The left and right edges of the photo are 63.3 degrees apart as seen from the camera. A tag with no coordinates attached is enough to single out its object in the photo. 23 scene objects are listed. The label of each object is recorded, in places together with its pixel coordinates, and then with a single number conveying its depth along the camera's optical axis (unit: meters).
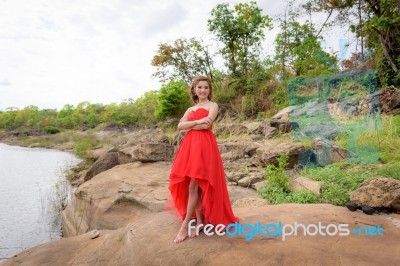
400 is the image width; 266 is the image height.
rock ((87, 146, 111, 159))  15.45
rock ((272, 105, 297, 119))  10.01
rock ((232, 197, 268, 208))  4.85
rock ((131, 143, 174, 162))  8.41
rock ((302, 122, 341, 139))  7.21
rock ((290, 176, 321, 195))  4.85
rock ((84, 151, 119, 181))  9.88
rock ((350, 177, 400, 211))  3.86
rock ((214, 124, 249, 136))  9.44
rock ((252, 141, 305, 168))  6.15
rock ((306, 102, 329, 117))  8.97
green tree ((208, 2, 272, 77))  16.19
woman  3.21
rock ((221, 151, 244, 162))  7.32
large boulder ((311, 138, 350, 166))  6.03
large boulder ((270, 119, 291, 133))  8.47
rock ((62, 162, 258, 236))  6.14
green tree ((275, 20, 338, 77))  13.02
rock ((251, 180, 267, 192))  5.44
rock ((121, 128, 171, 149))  9.83
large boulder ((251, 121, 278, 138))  8.32
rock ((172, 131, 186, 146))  9.30
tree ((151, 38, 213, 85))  18.14
